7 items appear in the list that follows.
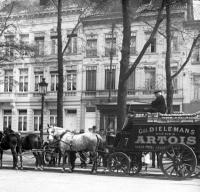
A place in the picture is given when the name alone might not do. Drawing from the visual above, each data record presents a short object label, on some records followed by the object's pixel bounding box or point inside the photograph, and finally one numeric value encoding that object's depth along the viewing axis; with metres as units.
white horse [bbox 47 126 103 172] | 17.28
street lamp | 25.02
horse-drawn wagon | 14.47
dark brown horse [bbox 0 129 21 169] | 18.92
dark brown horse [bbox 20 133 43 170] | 18.98
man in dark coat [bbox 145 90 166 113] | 15.90
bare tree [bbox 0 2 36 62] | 24.98
